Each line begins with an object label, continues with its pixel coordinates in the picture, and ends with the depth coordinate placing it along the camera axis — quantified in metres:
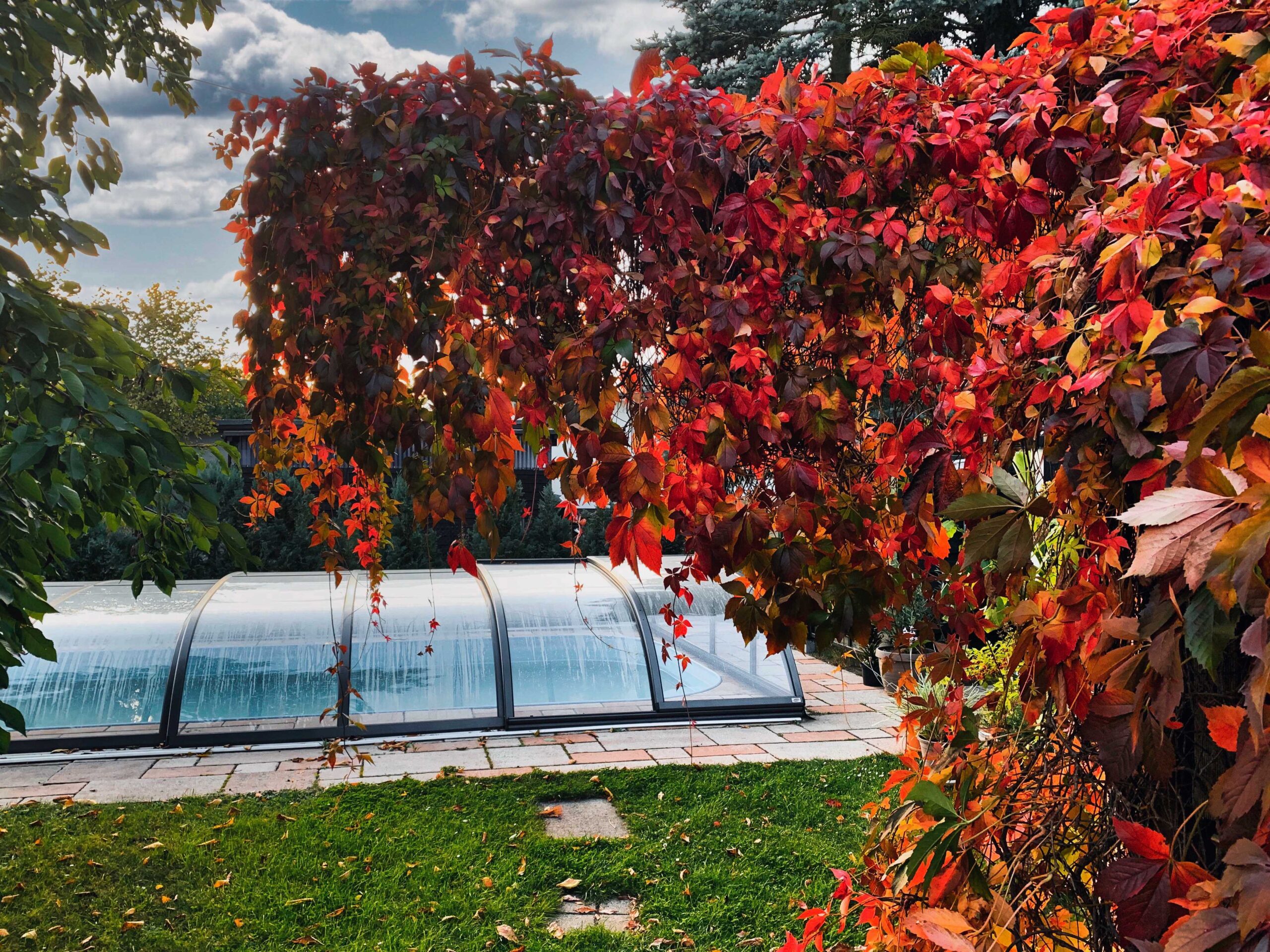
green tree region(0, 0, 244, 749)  2.69
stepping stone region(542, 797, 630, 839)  4.82
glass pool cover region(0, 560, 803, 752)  6.09
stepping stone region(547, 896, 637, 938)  3.85
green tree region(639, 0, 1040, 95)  11.49
